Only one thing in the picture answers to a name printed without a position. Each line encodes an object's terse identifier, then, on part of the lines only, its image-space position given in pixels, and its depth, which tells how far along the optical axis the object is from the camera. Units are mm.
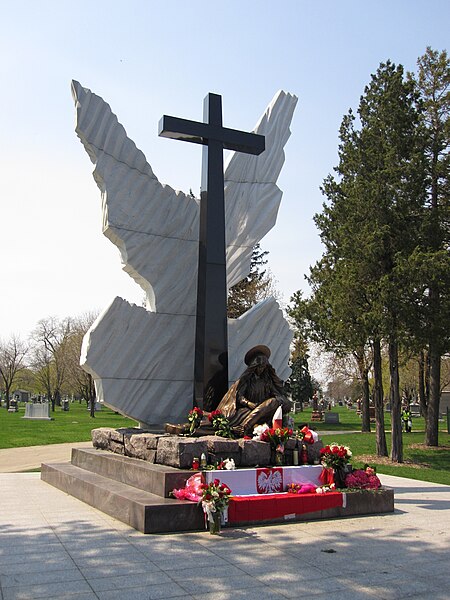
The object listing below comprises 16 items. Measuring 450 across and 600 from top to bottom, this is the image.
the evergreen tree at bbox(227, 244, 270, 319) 31288
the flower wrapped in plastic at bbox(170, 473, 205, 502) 7045
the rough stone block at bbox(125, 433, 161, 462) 8602
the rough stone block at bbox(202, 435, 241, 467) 8062
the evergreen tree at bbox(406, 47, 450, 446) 15125
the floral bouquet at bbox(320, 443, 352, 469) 8391
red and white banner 7551
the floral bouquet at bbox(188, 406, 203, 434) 9242
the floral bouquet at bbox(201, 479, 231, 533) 6727
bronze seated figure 8938
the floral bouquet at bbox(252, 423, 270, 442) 8453
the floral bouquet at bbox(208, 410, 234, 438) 8859
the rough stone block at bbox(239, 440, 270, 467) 8195
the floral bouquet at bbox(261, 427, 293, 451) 8422
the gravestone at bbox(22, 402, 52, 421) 34725
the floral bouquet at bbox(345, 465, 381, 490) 8281
